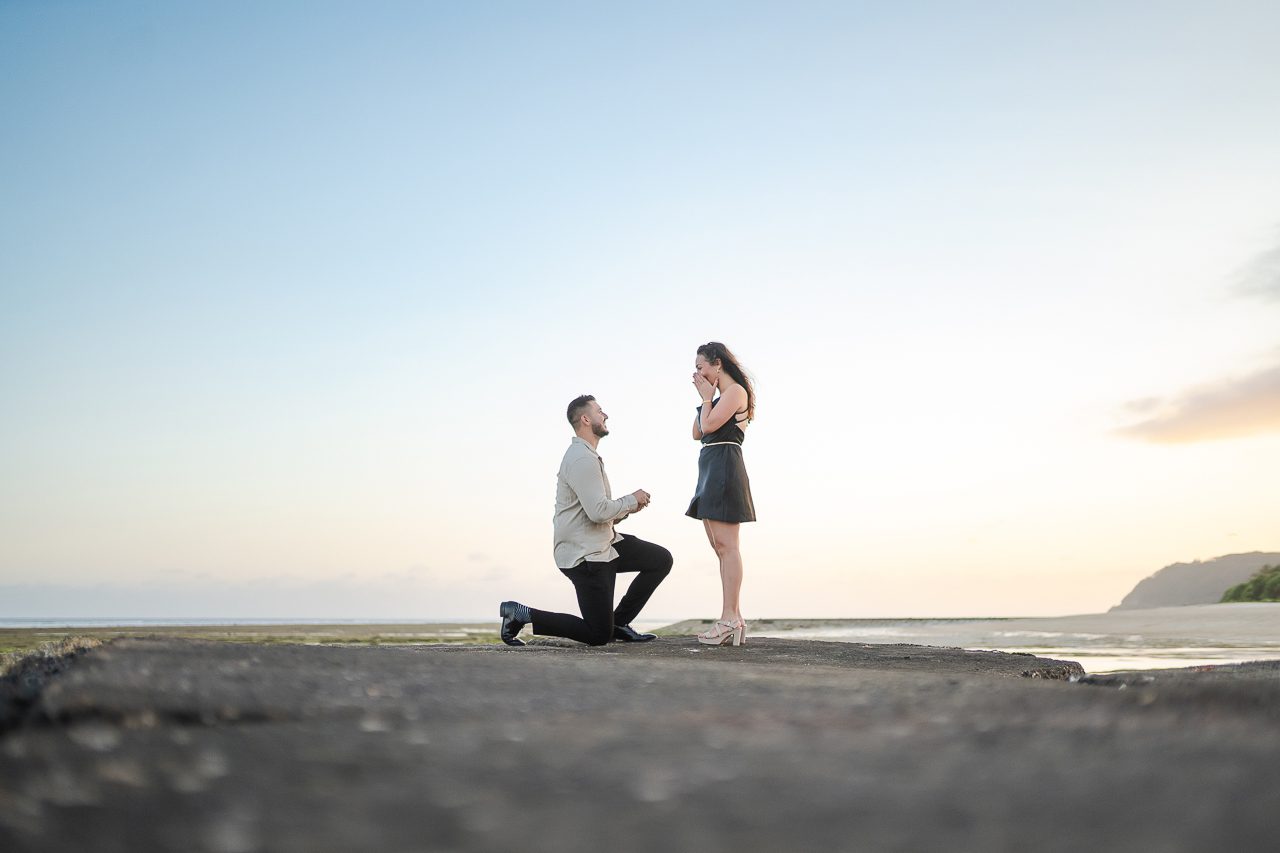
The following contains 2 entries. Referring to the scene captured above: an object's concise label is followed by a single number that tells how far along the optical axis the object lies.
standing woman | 6.73
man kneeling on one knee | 6.72
